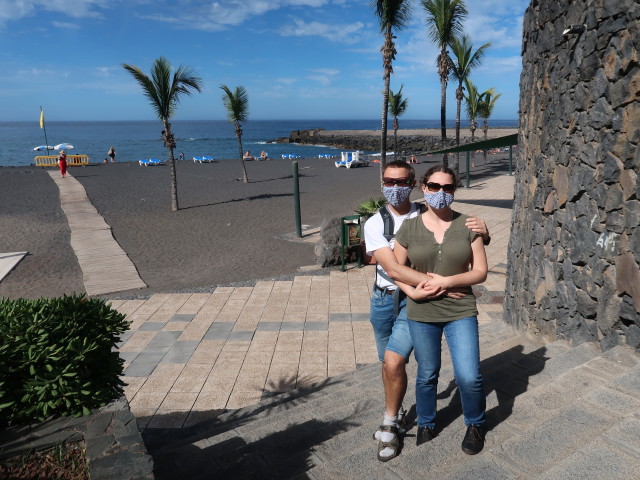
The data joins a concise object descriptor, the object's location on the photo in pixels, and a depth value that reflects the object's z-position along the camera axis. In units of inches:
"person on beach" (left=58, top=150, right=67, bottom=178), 1075.0
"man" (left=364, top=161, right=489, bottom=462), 117.1
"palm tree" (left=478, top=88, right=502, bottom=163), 1286.9
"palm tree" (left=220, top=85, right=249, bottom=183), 994.7
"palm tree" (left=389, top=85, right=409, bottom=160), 1435.8
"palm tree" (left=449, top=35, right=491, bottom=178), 966.4
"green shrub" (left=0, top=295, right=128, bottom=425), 95.1
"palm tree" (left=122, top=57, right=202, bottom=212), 703.1
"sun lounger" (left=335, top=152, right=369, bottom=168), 1381.6
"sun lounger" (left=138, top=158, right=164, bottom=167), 1443.2
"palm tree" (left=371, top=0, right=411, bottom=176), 751.7
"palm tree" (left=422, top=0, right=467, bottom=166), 848.9
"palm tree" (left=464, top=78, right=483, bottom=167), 1186.5
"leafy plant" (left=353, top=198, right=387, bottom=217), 416.8
